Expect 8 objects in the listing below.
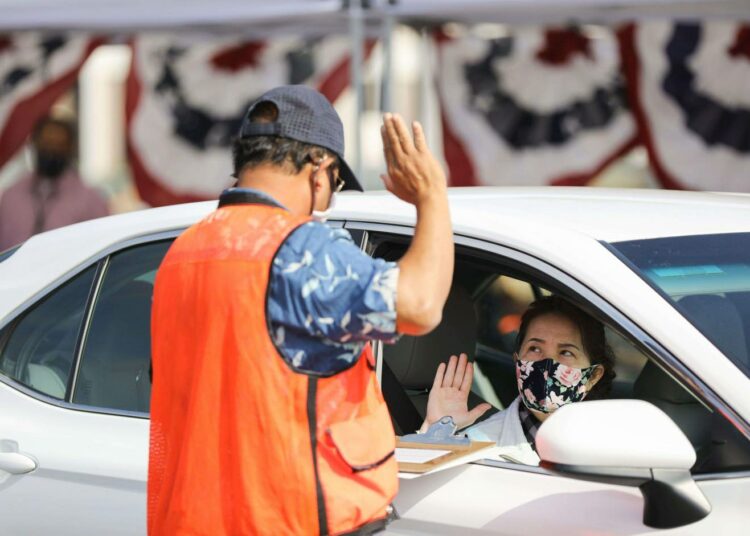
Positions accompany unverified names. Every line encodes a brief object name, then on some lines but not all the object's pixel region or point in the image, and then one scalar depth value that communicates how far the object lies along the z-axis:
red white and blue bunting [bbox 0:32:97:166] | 16.08
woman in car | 5.93
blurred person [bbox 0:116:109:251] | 16.11
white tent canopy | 13.44
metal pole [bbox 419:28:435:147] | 14.81
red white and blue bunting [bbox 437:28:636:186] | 14.44
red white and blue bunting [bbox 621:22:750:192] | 13.82
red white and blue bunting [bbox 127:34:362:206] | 15.59
